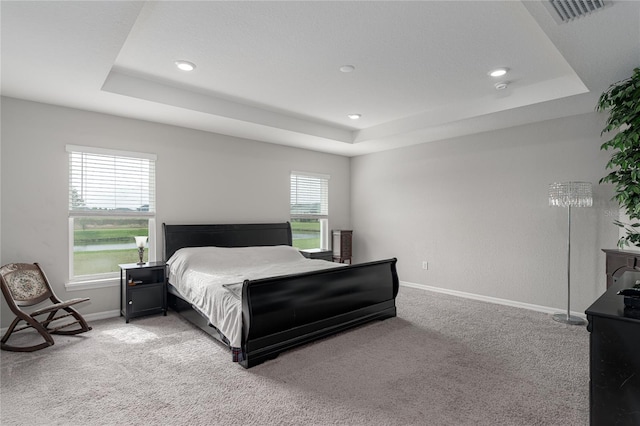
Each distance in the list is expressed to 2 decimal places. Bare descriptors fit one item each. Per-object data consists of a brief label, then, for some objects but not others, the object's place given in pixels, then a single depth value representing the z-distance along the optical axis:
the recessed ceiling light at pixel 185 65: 3.19
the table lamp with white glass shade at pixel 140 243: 4.09
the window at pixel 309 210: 6.16
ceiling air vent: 2.00
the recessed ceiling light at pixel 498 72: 3.32
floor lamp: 3.89
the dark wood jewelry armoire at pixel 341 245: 6.44
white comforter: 2.96
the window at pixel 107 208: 3.99
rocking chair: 3.08
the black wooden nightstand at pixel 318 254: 5.75
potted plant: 2.88
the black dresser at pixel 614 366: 1.52
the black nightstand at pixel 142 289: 3.96
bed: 2.83
